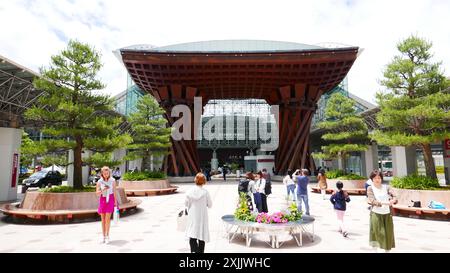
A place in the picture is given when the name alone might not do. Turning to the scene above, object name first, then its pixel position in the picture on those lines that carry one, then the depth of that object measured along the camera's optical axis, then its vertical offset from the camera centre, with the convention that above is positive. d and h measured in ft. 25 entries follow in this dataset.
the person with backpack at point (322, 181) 46.99 -3.27
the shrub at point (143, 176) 58.12 -2.82
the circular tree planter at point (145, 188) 54.90 -5.13
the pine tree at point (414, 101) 33.83 +7.57
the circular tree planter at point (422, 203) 29.30 -4.80
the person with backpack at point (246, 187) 26.02 -2.32
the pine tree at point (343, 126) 59.77 +8.20
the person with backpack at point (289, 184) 35.75 -2.91
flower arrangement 20.02 -4.00
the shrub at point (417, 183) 33.37 -2.59
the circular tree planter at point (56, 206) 28.27 -4.75
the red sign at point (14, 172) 48.98 -1.57
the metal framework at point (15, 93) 40.99 +12.17
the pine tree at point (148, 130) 63.67 +7.63
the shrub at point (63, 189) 32.01 -3.11
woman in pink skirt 20.59 -2.63
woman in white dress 15.19 -2.90
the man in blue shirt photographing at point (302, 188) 29.60 -2.80
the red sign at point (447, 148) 73.00 +3.56
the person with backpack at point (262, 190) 26.37 -2.63
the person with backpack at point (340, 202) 22.35 -3.23
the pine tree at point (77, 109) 33.17 +6.40
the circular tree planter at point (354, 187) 52.96 -4.91
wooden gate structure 82.84 +28.11
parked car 66.23 -4.04
